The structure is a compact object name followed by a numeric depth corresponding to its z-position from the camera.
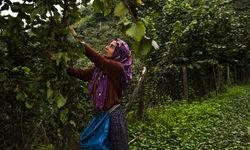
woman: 2.57
